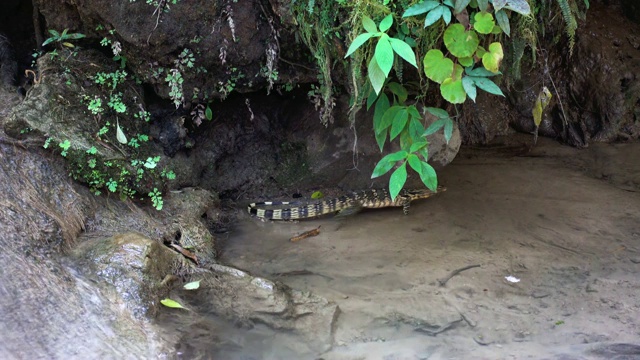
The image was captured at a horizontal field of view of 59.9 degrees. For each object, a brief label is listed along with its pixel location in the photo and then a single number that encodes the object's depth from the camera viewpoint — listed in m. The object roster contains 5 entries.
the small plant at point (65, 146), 4.33
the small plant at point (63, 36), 4.76
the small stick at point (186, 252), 4.62
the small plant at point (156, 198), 4.84
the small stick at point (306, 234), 5.30
